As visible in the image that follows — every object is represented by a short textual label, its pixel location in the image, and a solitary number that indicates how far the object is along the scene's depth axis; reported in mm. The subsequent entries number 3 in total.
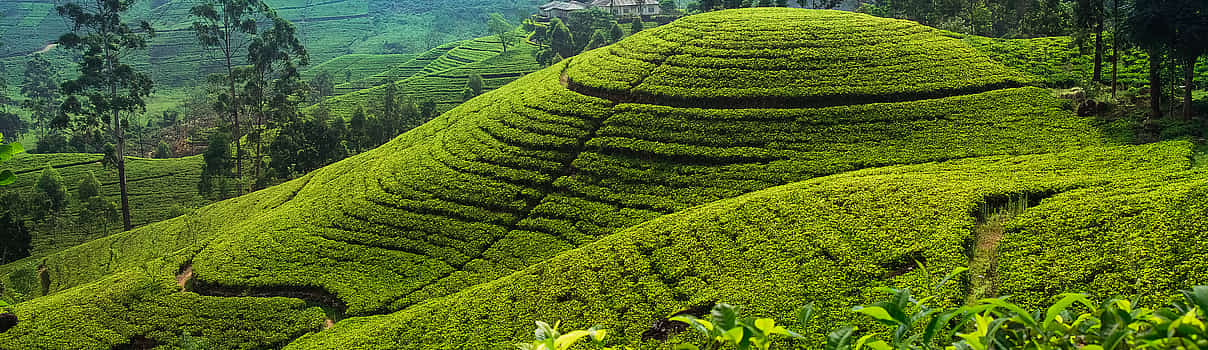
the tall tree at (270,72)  47156
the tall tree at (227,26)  47094
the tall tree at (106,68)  39500
